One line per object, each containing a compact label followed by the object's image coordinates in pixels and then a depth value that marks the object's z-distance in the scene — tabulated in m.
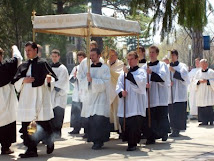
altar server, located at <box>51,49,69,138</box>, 11.62
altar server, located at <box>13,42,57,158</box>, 8.92
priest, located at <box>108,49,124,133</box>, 11.05
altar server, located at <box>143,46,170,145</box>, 10.65
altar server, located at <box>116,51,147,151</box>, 9.69
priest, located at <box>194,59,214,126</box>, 14.59
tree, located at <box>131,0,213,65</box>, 8.86
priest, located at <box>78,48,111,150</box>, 9.88
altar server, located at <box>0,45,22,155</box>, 9.42
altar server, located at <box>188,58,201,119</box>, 15.48
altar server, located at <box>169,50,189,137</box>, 12.13
